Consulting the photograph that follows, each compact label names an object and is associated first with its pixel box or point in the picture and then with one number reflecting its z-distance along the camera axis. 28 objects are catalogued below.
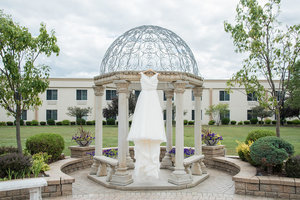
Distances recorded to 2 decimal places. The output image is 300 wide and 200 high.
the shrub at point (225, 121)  36.09
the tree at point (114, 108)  30.56
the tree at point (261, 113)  34.66
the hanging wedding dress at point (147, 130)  6.30
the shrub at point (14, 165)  6.19
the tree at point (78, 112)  33.72
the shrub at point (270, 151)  6.43
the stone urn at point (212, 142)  9.96
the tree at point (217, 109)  34.59
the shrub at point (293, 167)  6.17
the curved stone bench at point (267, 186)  5.91
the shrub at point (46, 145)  8.53
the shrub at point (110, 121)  35.00
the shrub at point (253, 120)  36.12
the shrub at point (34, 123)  34.59
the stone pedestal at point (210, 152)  9.71
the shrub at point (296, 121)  35.86
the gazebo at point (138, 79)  6.95
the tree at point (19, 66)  7.36
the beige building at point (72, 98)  35.75
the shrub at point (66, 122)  35.18
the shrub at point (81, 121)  34.28
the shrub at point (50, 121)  35.44
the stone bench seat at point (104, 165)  7.23
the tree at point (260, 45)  8.52
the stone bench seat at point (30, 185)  5.10
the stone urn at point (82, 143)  9.80
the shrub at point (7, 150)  8.20
